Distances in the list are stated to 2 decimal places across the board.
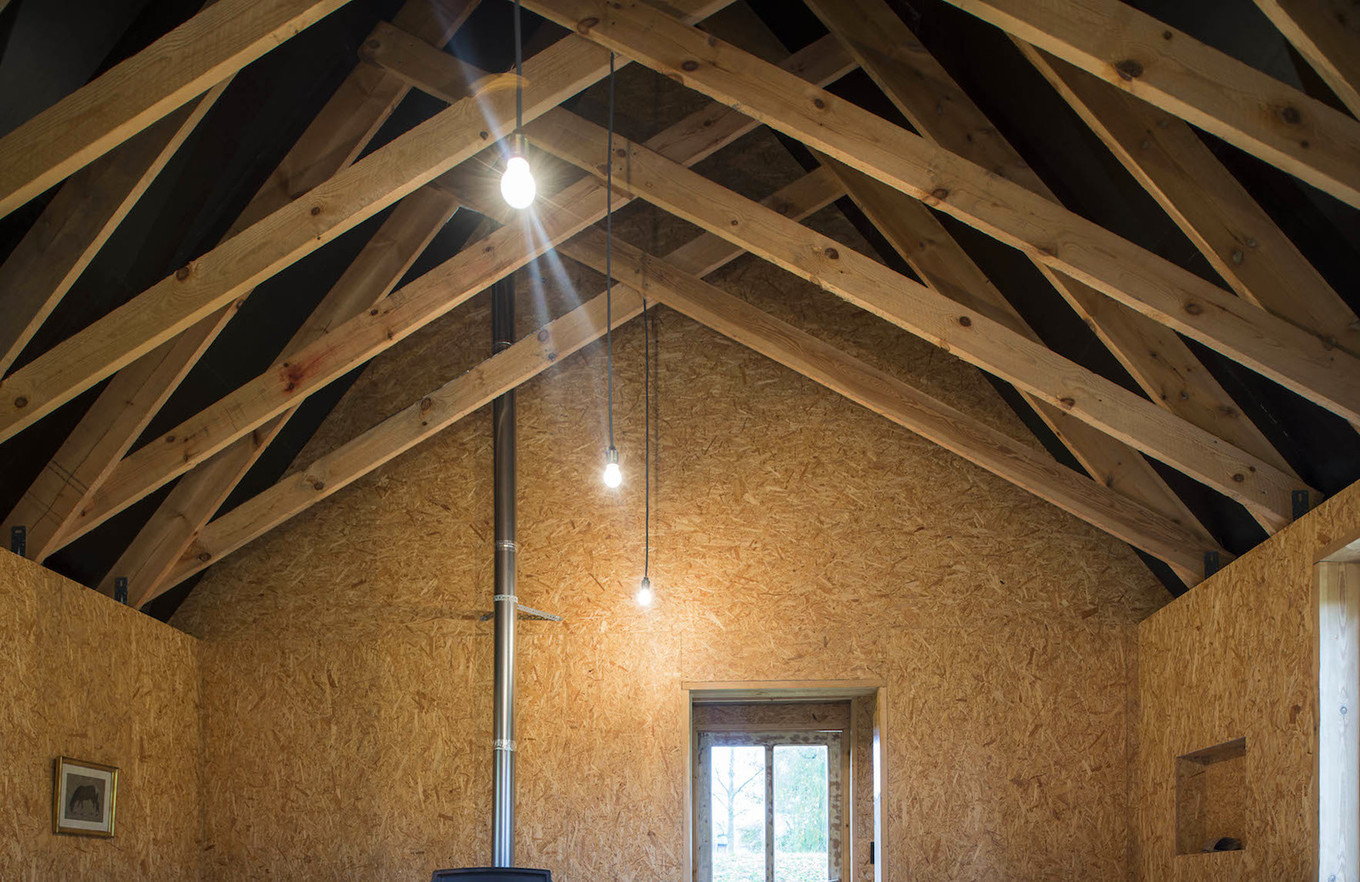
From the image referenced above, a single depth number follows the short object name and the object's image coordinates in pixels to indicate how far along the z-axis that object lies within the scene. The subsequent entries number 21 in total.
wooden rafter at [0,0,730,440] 5.24
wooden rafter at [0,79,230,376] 4.98
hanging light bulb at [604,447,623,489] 6.52
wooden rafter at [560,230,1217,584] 6.89
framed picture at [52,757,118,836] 6.09
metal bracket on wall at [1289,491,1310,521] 5.49
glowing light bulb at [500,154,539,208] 3.82
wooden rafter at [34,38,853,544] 6.35
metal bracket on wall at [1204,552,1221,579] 6.71
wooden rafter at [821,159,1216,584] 6.61
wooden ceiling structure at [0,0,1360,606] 4.32
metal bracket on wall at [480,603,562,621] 7.98
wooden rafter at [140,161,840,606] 7.55
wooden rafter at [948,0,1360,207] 3.98
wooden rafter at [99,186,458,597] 7.14
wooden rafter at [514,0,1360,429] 4.76
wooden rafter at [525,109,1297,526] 5.69
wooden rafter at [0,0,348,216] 4.30
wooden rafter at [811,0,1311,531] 5.77
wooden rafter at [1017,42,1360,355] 4.79
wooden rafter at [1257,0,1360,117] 3.71
